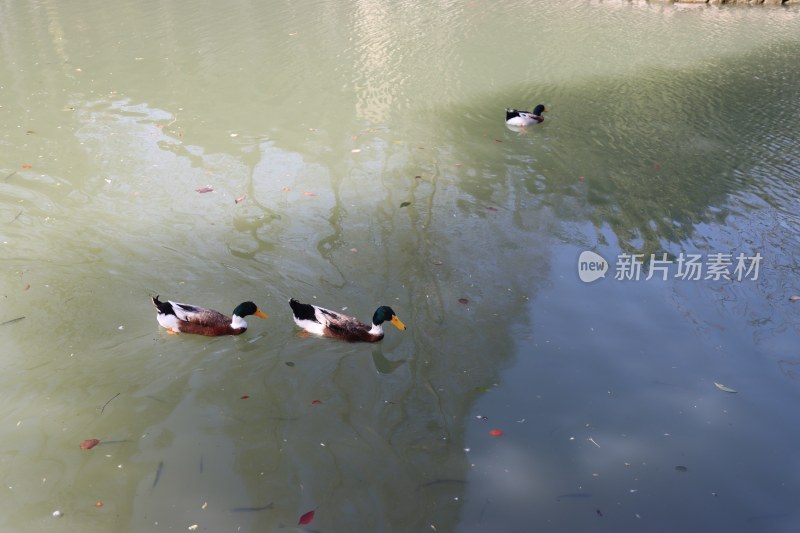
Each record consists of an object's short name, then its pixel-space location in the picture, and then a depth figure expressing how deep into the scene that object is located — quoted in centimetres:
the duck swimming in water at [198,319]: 535
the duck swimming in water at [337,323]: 544
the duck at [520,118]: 988
